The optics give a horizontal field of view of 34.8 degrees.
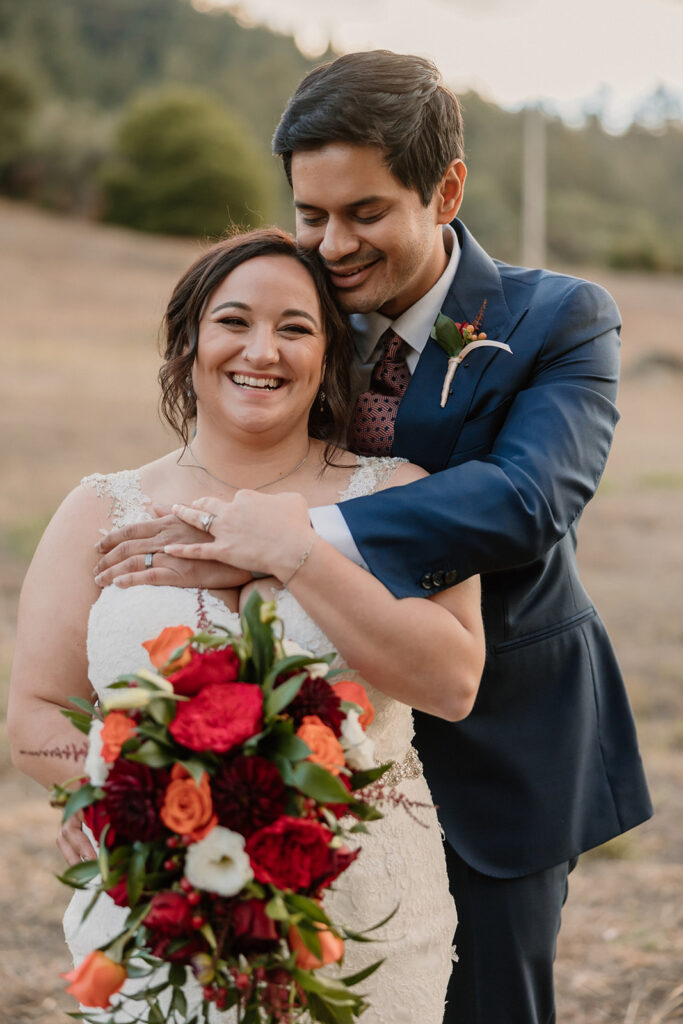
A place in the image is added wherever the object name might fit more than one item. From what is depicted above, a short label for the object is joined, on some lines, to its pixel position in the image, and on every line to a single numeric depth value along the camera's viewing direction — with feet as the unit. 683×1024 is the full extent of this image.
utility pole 90.53
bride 7.52
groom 7.90
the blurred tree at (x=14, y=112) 99.09
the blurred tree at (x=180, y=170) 98.32
